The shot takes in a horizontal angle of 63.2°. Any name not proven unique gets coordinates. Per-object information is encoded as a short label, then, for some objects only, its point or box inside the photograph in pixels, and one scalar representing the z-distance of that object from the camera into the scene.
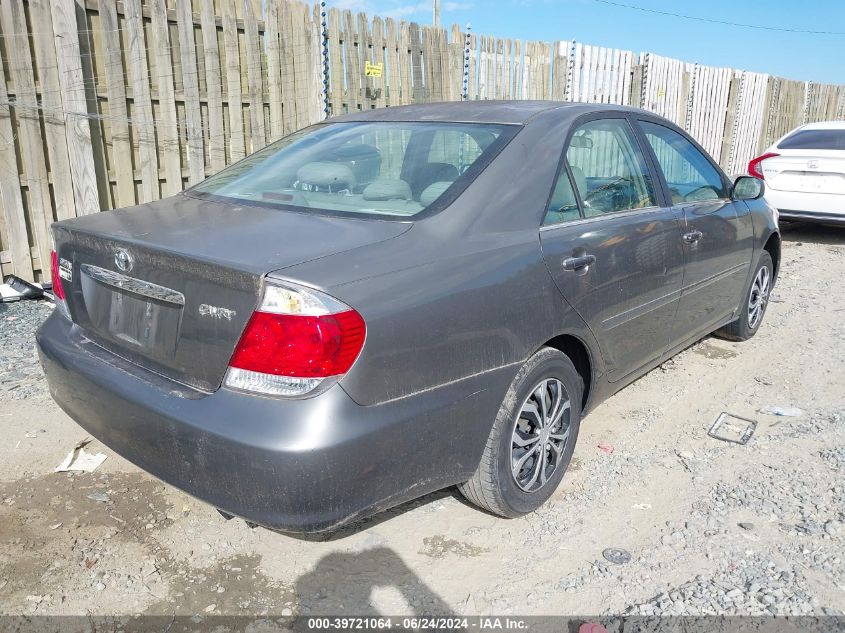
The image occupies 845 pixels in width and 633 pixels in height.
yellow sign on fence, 7.48
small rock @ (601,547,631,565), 2.69
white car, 8.62
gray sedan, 2.08
